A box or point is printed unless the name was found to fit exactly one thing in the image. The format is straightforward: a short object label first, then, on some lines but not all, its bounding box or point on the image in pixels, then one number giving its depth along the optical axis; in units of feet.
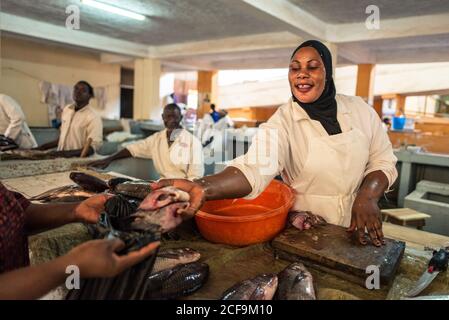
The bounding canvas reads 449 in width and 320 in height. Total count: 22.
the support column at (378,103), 44.57
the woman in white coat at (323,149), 6.46
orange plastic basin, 5.83
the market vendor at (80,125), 16.53
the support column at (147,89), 34.17
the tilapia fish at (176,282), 4.42
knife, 4.75
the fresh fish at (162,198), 4.52
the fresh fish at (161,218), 4.26
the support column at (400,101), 40.33
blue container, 26.43
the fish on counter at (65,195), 8.06
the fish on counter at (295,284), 4.41
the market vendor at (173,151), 13.97
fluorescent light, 19.51
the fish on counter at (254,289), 4.37
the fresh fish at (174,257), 5.11
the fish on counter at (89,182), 8.50
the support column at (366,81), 32.73
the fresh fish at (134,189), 6.40
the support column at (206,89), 44.96
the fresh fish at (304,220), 6.39
